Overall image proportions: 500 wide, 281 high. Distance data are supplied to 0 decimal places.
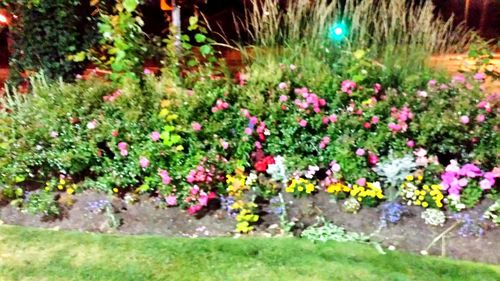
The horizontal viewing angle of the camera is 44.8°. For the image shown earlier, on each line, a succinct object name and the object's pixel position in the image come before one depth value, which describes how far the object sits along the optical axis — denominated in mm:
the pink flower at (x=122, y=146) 4305
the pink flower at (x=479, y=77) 4480
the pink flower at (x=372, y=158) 4309
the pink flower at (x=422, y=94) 4445
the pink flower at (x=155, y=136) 4297
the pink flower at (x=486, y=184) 4168
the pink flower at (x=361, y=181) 4273
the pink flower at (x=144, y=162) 4246
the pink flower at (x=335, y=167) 4328
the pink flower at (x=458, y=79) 4473
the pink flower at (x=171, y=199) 4251
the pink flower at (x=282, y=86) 4453
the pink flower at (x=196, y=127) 4277
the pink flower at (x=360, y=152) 4273
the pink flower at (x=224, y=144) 4352
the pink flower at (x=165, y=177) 4238
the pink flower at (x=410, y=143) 4285
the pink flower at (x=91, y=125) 4352
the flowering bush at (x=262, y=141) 4250
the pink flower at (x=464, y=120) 4172
